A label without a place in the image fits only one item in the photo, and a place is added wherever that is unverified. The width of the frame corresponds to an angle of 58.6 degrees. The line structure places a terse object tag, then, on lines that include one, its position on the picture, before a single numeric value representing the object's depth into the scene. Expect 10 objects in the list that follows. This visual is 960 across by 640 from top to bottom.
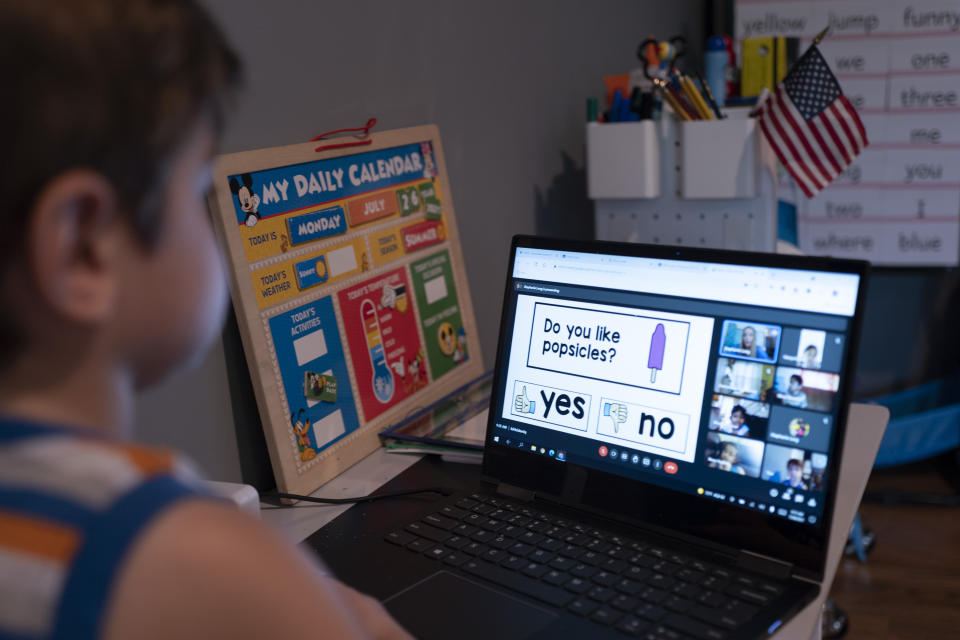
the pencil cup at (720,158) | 1.43
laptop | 0.75
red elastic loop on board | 1.10
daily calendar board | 0.98
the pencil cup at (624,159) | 1.48
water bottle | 1.58
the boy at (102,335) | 0.37
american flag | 1.43
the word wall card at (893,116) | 2.16
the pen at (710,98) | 1.47
